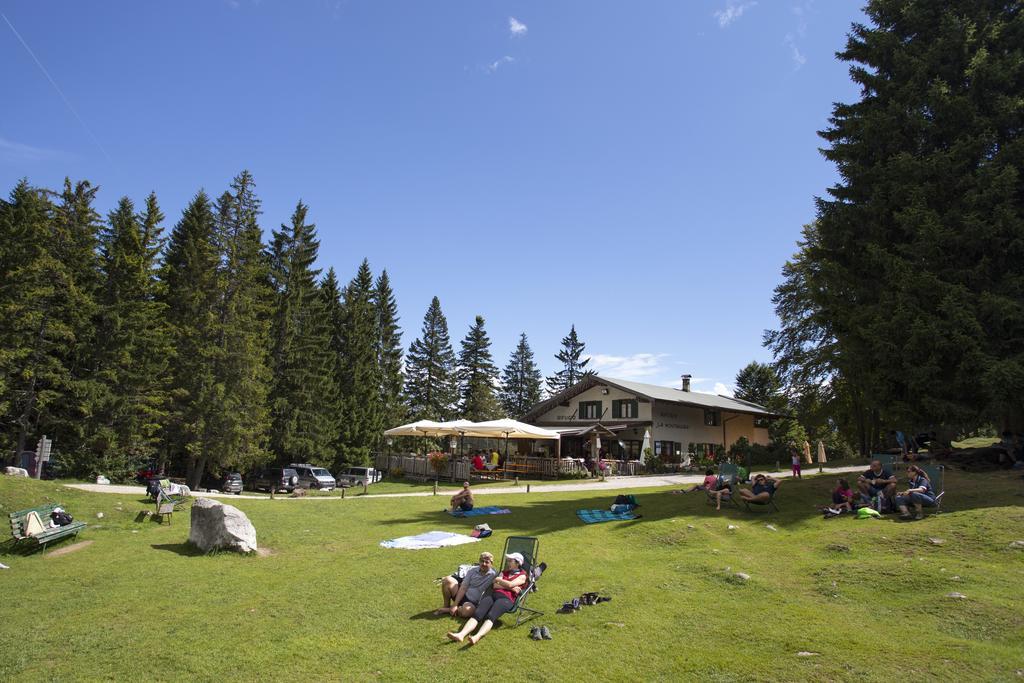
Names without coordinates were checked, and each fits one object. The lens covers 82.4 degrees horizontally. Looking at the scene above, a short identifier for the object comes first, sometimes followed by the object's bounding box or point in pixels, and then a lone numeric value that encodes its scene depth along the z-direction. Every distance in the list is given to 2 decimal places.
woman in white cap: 6.69
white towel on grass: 12.09
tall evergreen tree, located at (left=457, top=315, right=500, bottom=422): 73.69
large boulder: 11.37
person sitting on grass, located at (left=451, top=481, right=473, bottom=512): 17.11
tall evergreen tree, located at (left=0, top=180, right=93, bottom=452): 24.17
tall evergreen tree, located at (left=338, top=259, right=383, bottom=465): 42.88
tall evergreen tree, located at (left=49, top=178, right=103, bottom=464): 26.27
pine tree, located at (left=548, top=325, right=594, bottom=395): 90.94
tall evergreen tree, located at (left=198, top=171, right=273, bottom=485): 30.48
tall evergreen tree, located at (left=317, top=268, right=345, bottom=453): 42.32
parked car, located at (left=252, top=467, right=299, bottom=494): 30.48
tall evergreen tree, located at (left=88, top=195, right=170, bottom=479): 27.02
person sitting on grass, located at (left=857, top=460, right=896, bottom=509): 12.87
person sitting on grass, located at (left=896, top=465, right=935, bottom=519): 12.19
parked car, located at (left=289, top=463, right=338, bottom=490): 30.78
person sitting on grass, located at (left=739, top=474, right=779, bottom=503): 14.72
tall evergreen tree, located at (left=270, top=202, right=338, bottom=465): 37.44
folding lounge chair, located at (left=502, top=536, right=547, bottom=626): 7.62
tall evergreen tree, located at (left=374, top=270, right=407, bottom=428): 58.06
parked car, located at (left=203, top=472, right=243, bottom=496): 27.34
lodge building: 40.25
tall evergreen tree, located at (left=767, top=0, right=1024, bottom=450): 15.81
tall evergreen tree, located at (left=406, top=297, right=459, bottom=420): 68.44
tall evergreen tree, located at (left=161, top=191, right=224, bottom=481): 29.94
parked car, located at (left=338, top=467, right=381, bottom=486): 32.33
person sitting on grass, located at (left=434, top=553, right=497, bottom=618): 7.41
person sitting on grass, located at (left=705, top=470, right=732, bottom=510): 15.26
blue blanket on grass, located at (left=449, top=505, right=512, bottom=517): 16.70
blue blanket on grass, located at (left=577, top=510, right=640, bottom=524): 14.84
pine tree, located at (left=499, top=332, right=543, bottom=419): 85.81
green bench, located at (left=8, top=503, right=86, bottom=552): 11.15
